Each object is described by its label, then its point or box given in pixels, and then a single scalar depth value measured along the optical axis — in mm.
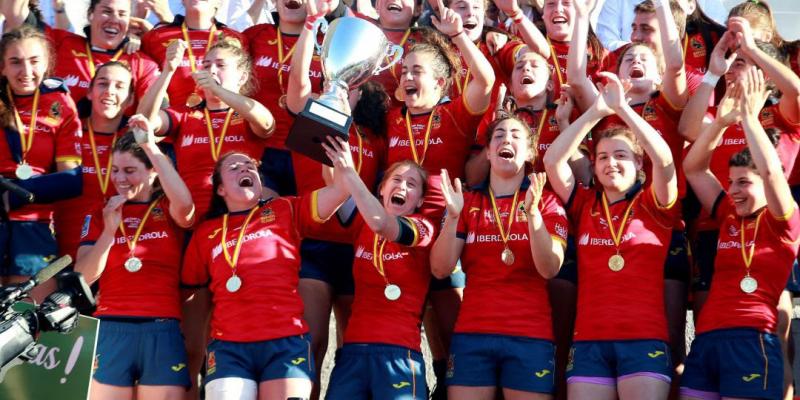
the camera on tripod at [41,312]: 8242
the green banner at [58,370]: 10664
